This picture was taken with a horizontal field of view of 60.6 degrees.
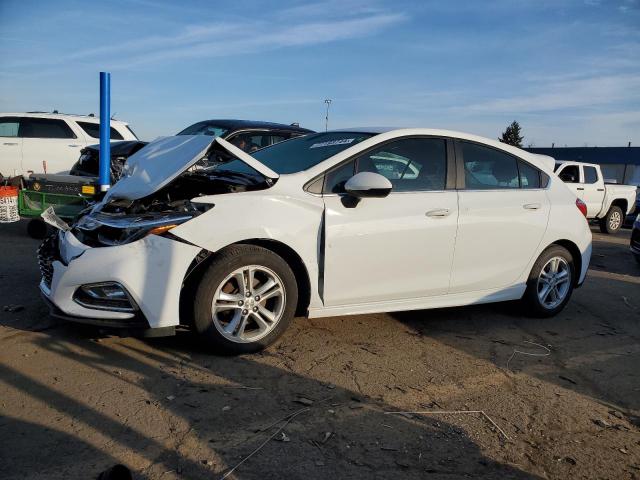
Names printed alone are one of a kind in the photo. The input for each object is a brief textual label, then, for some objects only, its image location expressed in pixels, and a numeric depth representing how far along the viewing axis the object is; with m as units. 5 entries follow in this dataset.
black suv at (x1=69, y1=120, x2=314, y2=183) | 8.31
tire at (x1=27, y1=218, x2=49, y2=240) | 8.09
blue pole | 7.19
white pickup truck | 13.95
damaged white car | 3.53
